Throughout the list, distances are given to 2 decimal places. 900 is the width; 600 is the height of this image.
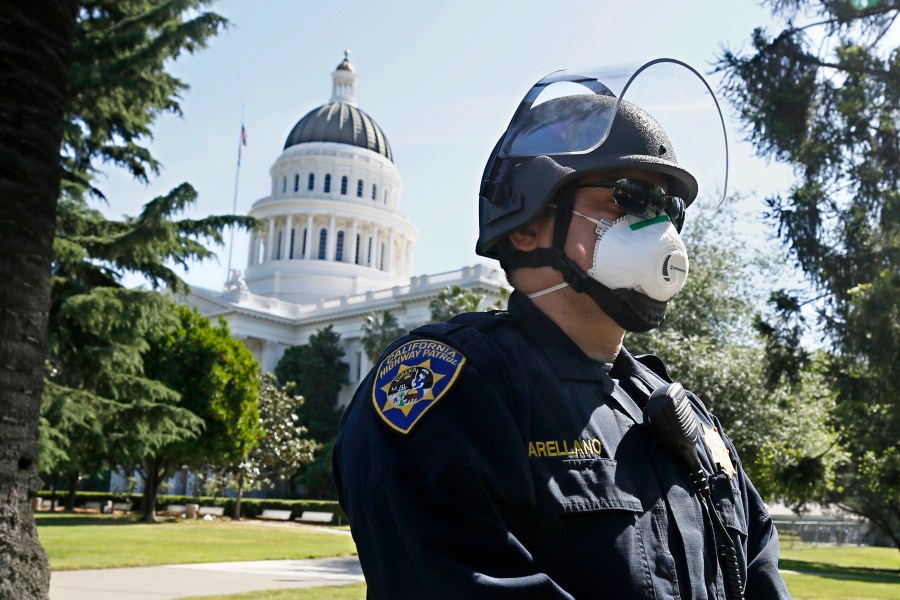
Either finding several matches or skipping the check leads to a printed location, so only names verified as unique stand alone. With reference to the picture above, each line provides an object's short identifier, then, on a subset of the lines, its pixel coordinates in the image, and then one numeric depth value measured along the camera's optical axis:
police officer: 1.63
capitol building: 79.44
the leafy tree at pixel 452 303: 31.58
